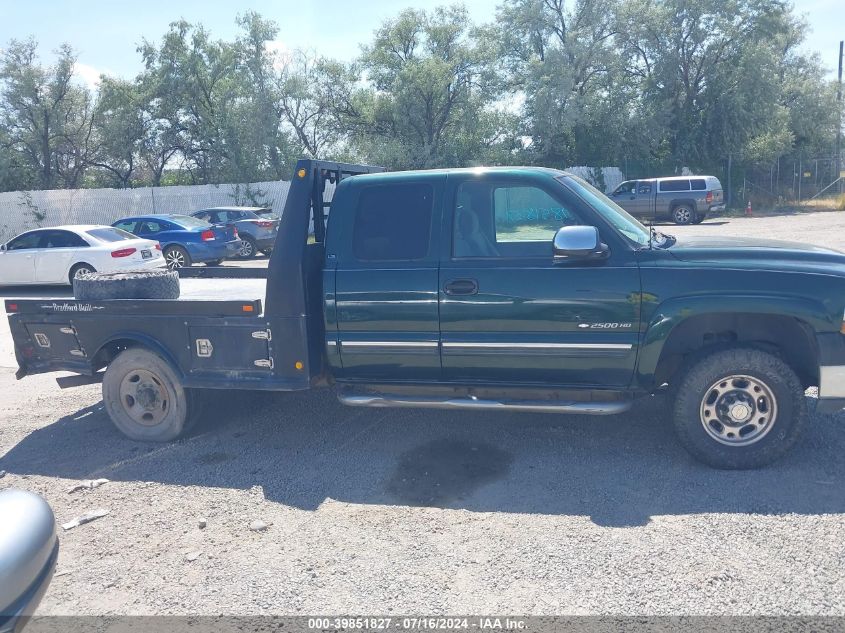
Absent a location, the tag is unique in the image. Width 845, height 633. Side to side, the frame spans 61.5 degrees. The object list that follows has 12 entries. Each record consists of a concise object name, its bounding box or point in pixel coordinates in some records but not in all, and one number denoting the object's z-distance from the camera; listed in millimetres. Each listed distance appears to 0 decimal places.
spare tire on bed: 5684
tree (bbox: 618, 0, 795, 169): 33219
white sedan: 14367
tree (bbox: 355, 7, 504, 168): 33031
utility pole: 36775
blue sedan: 17516
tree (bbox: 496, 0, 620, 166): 33406
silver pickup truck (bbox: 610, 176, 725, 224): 26391
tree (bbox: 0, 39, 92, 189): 32719
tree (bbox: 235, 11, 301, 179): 33500
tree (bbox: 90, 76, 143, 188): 33875
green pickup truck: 4512
